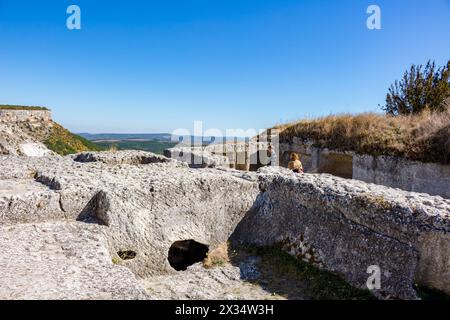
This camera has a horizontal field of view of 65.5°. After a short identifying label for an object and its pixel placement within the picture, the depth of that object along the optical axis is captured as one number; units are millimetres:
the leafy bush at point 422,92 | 16594
